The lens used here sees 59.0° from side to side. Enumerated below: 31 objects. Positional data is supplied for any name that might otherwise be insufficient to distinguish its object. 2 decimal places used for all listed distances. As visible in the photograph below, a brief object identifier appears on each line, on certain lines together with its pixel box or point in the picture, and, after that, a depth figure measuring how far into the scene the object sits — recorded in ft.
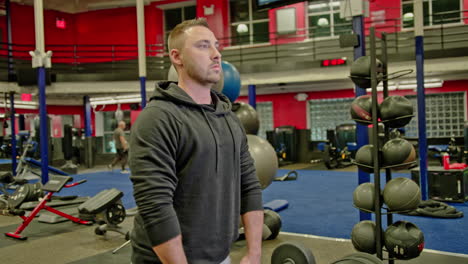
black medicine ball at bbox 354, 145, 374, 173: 10.28
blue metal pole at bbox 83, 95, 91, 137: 44.39
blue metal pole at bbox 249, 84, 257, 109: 33.09
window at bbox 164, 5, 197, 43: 49.49
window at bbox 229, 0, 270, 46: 45.83
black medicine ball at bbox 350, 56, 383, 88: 10.43
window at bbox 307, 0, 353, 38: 41.73
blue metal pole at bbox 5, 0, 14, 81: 35.01
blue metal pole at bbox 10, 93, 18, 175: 31.84
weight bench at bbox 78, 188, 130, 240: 14.38
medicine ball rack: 9.82
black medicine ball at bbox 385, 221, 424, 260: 9.49
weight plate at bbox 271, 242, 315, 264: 6.23
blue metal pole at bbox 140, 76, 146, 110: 23.46
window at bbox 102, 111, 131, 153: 55.47
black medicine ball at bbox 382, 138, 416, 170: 9.86
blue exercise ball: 13.19
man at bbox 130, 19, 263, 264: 3.69
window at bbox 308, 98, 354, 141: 44.88
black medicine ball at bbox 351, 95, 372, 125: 10.27
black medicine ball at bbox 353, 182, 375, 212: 10.17
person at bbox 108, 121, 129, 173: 35.27
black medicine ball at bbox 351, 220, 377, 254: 9.97
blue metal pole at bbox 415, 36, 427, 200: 17.61
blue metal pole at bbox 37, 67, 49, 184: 23.12
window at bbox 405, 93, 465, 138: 39.75
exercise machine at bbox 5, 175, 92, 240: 15.30
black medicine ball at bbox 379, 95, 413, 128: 9.79
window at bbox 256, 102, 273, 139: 49.21
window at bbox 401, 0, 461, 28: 38.75
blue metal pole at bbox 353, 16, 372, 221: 12.95
